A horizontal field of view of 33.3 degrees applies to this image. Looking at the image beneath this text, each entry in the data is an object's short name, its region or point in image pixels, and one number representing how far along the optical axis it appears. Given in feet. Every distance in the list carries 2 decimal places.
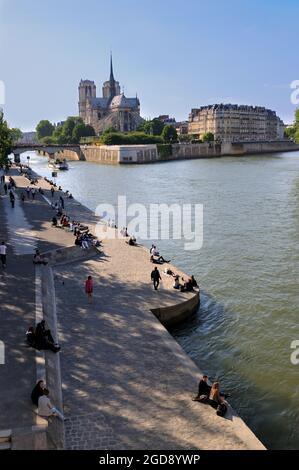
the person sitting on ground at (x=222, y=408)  30.81
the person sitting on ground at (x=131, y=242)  76.88
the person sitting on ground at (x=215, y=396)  31.68
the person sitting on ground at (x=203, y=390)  32.45
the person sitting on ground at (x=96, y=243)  73.48
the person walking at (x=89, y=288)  50.39
